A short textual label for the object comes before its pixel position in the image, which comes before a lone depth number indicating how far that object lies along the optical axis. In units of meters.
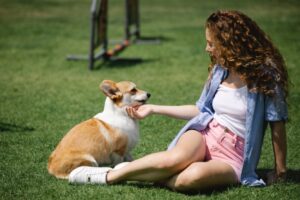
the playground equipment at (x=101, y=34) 9.20
